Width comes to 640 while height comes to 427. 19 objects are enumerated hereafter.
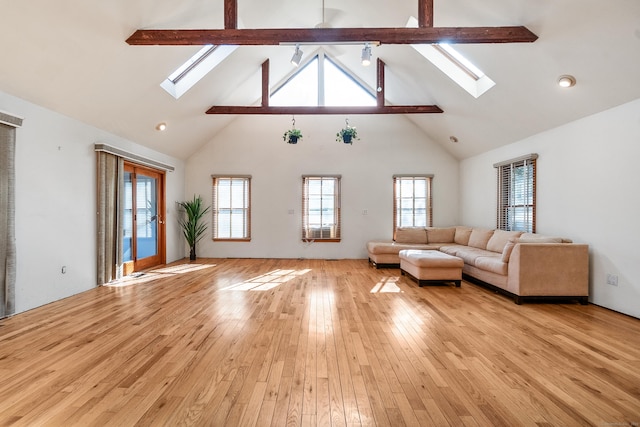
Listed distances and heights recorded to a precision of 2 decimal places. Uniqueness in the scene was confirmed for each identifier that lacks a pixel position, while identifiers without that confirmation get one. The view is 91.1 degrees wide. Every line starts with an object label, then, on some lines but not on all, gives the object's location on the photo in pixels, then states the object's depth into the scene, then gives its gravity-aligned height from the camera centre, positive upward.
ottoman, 4.89 -0.88
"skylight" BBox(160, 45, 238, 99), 5.22 +2.44
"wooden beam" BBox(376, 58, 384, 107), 6.25 +2.59
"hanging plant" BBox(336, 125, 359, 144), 6.79 +1.69
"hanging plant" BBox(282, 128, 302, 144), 6.90 +1.68
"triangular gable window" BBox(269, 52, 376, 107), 7.31 +2.94
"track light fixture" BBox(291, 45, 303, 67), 4.31 +2.16
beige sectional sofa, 3.97 -0.74
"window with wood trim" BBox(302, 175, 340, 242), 7.74 +0.14
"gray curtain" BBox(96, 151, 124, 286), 4.78 -0.08
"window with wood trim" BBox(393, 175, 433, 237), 7.76 +0.30
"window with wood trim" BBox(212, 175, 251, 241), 7.77 +0.11
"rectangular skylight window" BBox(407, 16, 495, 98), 5.16 +2.45
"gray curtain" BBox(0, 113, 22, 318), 3.28 -0.10
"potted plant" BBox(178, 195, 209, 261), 7.41 -0.27
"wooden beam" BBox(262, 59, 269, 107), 6.17 +2.55
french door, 5.75 -0.15
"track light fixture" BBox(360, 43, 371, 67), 4.16 +2.12
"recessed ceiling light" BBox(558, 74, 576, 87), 3.78 +1.61
